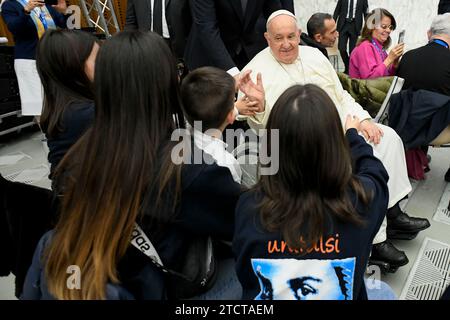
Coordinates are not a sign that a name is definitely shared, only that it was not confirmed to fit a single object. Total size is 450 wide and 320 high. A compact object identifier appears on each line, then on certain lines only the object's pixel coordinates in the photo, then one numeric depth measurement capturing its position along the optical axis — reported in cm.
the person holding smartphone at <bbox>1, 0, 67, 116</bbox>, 325
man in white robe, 201
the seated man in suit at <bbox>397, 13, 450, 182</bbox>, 245
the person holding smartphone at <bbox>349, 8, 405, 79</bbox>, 275
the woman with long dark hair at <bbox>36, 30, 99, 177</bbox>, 168
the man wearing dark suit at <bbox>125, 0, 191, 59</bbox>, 286
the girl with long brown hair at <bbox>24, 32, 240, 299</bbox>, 109
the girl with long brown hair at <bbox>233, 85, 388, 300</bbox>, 105
